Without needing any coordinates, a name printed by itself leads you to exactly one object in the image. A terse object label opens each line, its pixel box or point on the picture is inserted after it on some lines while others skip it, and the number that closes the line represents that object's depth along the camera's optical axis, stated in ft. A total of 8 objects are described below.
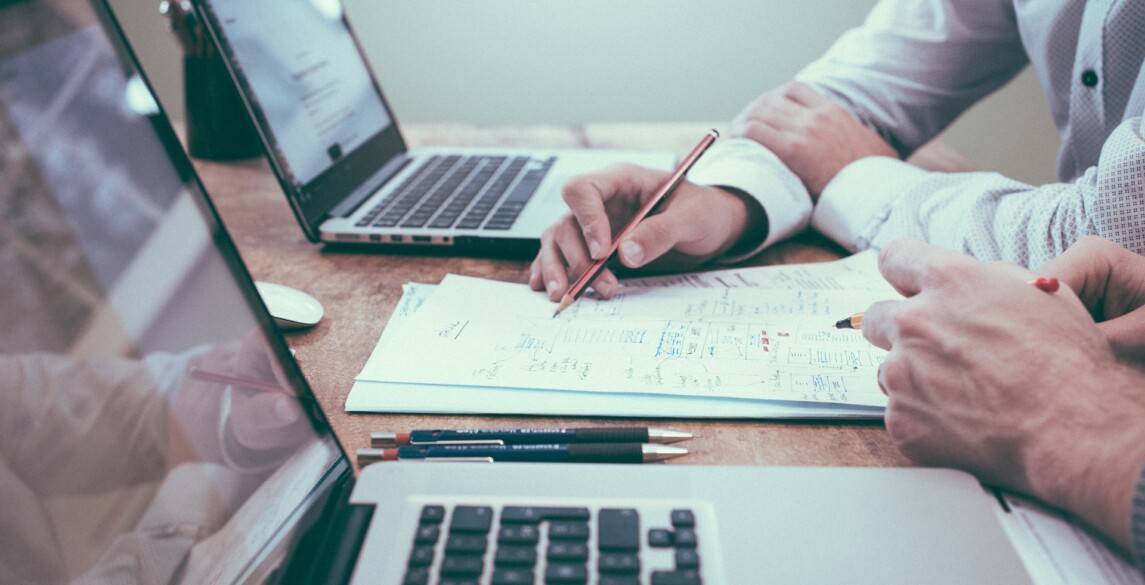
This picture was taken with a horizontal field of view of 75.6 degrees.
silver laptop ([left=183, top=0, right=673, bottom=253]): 2.43
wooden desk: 1.49
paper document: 1.64
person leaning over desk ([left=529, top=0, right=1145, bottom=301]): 2.09
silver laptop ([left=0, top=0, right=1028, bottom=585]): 0.89
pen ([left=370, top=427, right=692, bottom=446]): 1.43
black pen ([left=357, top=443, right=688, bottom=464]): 1.37
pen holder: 3.31
